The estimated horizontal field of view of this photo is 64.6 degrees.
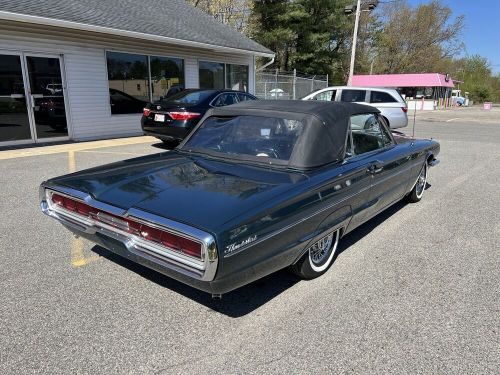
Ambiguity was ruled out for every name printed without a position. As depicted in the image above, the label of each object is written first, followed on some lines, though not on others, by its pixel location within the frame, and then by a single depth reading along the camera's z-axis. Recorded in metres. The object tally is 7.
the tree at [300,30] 31.78
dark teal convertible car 2.39
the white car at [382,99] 12.23
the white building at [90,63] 9.36
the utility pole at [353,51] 22.30
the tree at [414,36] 52.84
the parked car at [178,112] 8.76
